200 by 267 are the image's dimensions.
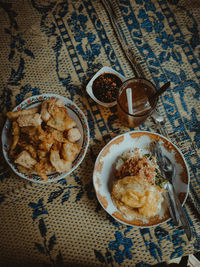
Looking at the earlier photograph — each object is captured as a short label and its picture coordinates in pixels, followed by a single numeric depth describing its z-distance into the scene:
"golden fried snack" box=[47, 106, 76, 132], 0.64
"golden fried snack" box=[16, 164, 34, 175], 0.64
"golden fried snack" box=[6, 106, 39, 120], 0.65
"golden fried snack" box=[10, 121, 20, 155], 0.64
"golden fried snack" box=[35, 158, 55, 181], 0.63
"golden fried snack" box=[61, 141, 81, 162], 0.62
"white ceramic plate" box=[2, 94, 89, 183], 0.64
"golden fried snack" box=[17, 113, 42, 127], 0.63
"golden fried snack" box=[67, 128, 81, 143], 0.64
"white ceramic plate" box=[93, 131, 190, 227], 0.63
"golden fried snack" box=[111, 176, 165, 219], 0.60
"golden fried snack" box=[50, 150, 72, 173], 0.62
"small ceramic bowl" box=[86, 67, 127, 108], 0.68
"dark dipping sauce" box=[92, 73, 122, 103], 0.67
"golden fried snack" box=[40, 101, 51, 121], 0.64
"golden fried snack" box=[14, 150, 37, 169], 0.62
